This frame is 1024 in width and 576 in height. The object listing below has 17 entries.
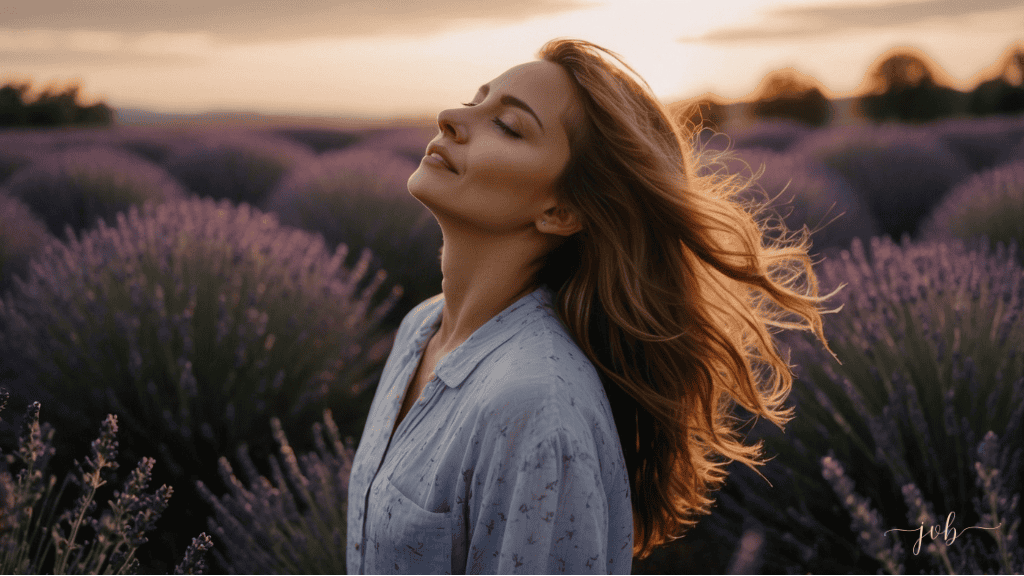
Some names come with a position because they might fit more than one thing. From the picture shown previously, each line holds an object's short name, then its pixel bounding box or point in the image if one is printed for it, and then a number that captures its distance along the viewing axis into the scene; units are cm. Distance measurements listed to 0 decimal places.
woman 115
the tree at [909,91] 2592
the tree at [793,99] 2769
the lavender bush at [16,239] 469
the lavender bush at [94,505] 125
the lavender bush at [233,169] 927
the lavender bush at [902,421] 238
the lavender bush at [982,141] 1207
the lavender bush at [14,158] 907
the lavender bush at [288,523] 221
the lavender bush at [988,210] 545
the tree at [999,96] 2370
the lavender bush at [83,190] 684
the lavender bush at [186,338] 299
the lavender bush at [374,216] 582
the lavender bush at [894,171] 883
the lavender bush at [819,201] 639
